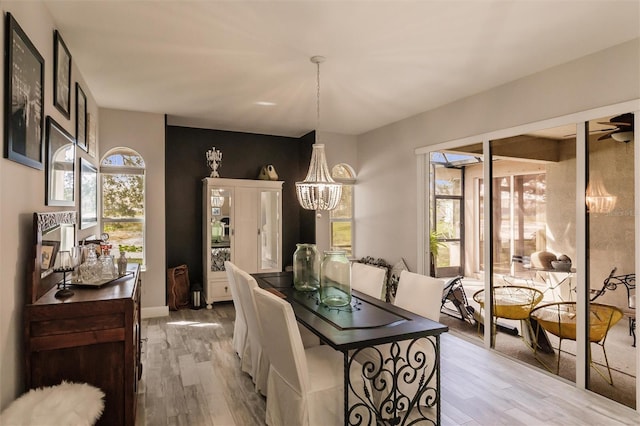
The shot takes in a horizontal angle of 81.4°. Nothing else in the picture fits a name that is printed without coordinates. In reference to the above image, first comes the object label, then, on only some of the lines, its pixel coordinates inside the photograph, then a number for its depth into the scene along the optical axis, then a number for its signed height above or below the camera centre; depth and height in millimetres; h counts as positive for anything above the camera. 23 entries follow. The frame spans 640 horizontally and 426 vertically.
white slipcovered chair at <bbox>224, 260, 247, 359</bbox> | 3091 -999
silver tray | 2299 -442
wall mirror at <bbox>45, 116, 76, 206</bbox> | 2375 +329
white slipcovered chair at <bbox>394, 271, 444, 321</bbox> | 2625 -607
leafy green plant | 4660 -382
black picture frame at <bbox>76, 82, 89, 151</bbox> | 3215 +856
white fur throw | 1543 -855
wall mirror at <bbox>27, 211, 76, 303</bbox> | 1976 -214
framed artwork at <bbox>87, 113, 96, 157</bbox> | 3761 +834
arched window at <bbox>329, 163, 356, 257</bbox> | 5977 -30
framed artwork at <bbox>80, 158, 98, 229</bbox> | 3436 +183
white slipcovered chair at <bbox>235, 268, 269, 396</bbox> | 2529 -900
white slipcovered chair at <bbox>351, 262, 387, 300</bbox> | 3107 -576
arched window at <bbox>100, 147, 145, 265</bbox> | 4723 +148
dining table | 2053 -687
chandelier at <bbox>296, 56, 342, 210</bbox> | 3227 +234
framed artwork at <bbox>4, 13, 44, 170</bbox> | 1740 +588
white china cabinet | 5285 -232
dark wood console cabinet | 1907 -703
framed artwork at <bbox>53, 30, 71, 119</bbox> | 2510 +978
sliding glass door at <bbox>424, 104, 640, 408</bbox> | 2766 -297
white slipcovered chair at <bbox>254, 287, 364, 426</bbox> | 2014 -965
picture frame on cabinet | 2116 -248
